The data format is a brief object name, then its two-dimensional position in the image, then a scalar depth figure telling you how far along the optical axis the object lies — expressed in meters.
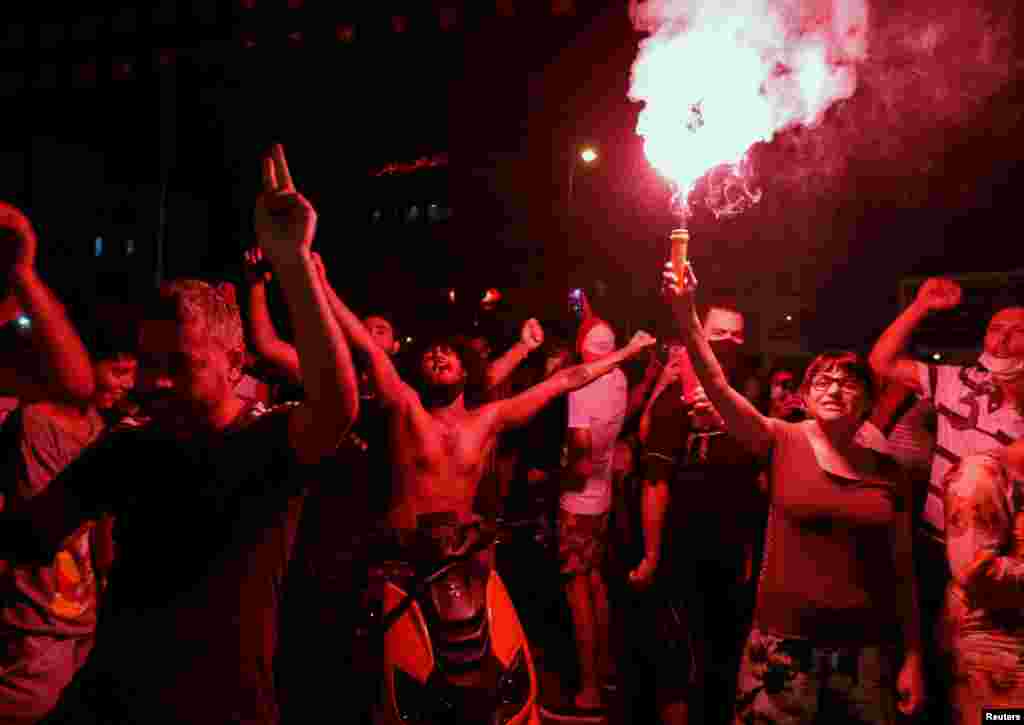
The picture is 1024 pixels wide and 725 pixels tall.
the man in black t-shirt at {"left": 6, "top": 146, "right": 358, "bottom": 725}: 2.34
